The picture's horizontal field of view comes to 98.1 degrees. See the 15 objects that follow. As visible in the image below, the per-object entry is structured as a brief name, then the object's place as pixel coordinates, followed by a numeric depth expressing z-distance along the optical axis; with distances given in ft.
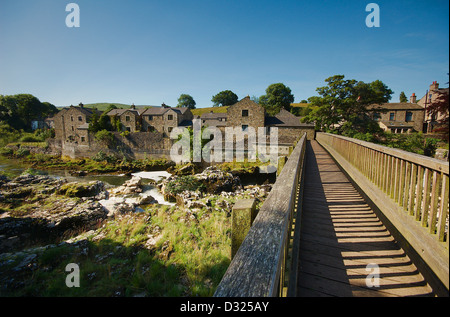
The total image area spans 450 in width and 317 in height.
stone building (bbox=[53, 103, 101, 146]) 146.61
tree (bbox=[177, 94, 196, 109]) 319.43
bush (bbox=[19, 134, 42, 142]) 153.69
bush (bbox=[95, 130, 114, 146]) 117.91
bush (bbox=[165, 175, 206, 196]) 53.81
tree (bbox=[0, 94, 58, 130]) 211.00
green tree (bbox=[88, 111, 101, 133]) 128.26
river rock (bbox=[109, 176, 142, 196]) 58.97
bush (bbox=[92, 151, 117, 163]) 114.32
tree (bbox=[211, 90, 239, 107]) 308.81
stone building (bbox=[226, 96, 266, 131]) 116.06
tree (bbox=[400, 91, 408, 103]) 246.27
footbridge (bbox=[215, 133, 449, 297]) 4.08
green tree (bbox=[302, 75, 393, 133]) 94.27
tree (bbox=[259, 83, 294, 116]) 218.79
